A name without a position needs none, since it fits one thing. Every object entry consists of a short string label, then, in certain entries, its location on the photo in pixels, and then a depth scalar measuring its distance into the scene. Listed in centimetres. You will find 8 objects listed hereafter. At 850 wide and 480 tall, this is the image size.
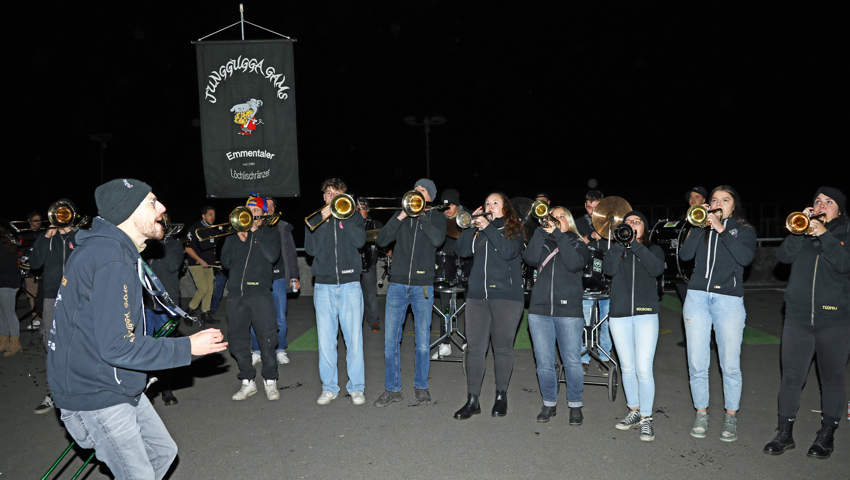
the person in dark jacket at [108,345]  249
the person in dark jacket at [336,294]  570
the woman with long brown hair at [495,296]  523
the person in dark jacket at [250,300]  586
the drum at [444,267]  688
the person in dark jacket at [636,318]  474
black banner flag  814
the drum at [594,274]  622
